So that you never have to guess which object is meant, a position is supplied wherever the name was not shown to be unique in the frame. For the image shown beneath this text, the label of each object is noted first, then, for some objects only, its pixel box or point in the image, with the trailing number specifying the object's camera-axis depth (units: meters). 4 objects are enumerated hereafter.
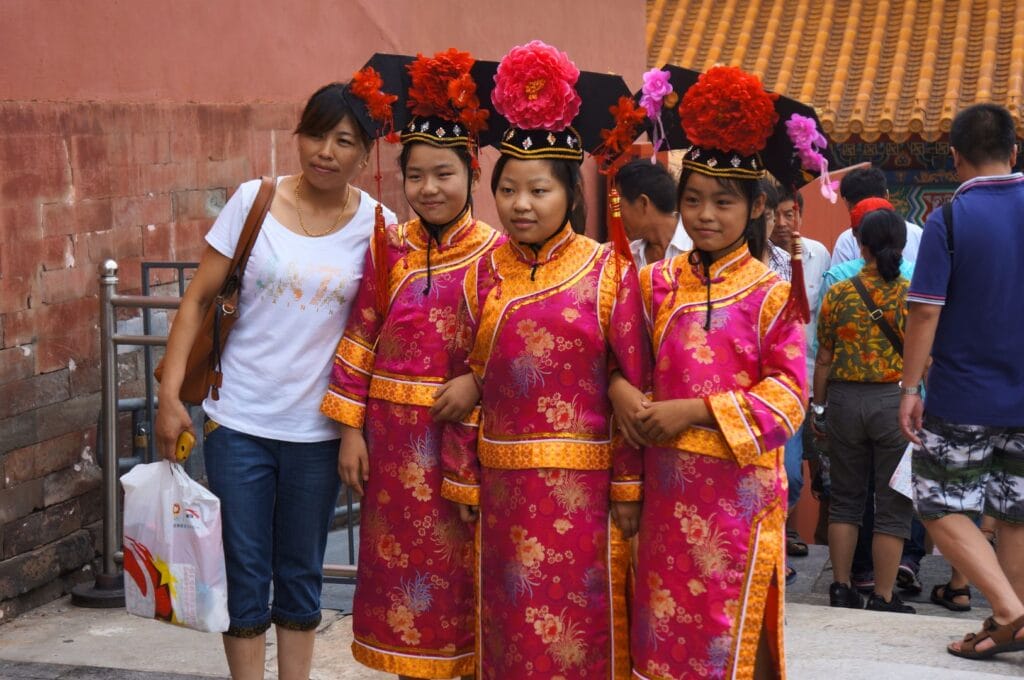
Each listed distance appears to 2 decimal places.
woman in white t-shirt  3.90
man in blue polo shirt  4.96
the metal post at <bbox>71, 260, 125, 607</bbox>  5.36
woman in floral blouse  6.10
